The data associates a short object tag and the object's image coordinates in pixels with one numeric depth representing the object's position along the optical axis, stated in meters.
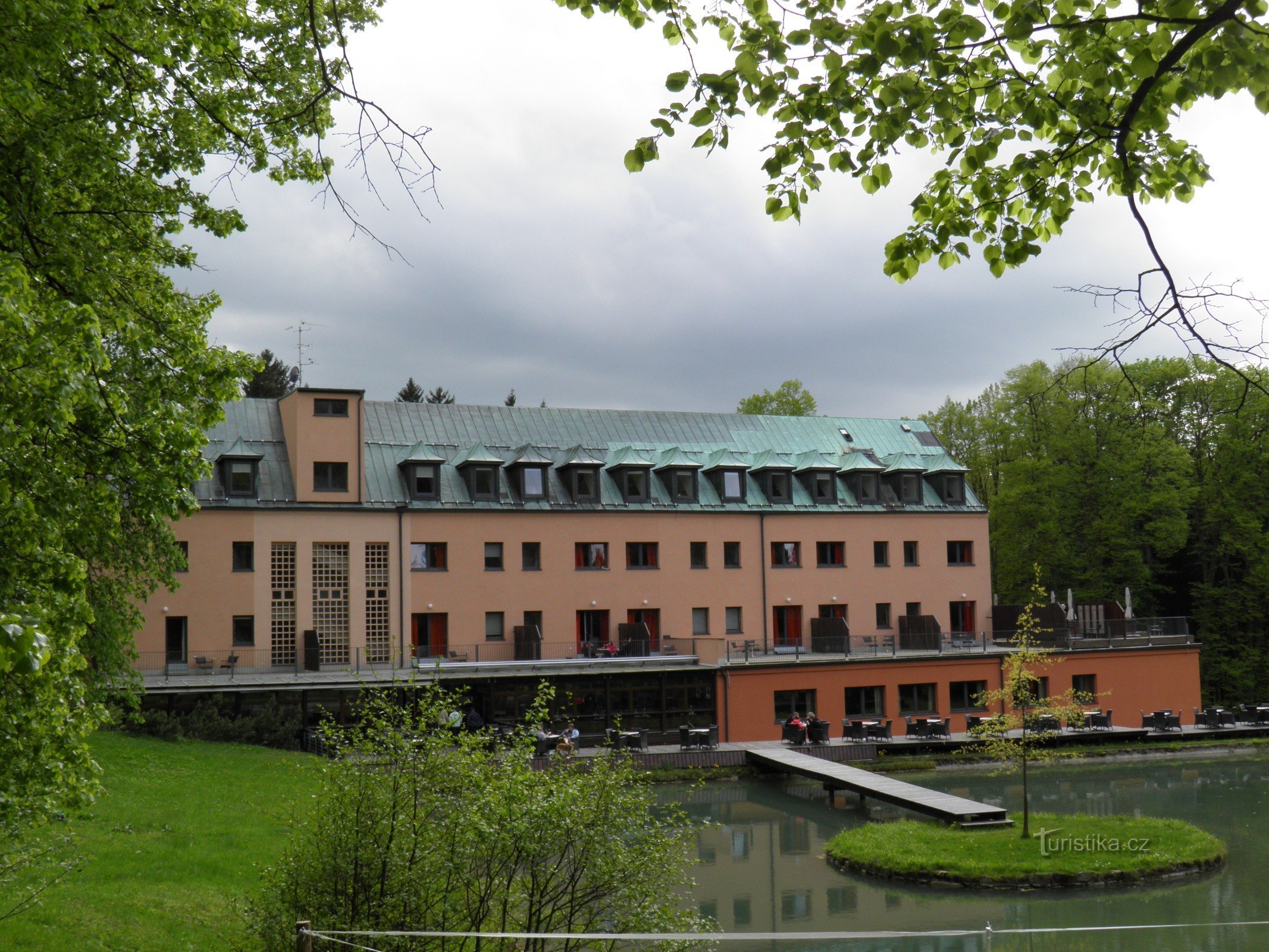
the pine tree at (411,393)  64.06
